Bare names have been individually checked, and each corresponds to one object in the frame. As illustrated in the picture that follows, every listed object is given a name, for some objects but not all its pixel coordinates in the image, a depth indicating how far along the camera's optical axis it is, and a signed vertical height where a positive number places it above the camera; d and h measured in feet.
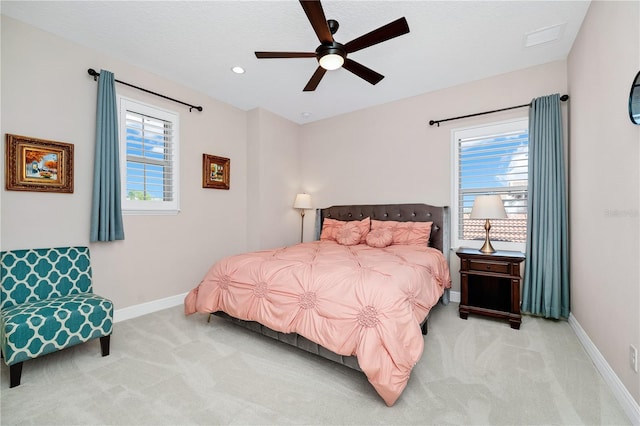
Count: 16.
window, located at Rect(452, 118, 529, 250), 10.90 +1.46
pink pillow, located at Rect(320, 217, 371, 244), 12.98 -0.76
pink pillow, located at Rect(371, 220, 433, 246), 11.71 -0.86
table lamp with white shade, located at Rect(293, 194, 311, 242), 15.83 +0.56
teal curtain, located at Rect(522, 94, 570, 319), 9.45 -0.21
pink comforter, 5.61 -2.14
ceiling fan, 6.16 +4.22
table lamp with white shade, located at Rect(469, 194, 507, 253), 9.76 +0.09
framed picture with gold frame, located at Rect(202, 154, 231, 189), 12.86 +1.89
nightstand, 9.25 -2.53
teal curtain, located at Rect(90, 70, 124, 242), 9.27 +1.40
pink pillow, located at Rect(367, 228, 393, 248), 11.62 -1.08
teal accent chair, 6.21 -2.36
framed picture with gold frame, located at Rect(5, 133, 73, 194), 7.91 +1.35
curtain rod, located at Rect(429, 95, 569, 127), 9.75 +4.02
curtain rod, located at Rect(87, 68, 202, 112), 9.27 +4.57
